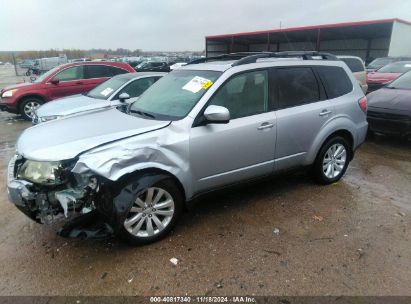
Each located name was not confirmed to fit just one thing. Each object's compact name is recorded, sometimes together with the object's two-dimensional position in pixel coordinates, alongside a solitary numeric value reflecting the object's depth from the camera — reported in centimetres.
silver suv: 285
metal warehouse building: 2171
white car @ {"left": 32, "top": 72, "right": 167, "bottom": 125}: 658
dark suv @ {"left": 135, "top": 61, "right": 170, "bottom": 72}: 2197
